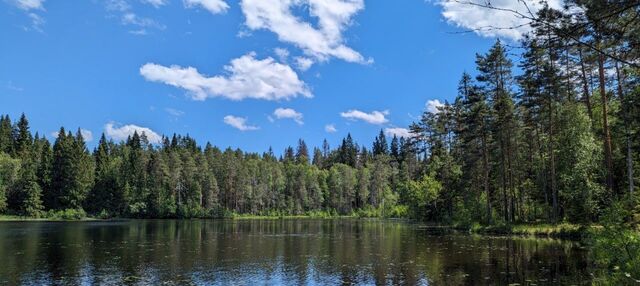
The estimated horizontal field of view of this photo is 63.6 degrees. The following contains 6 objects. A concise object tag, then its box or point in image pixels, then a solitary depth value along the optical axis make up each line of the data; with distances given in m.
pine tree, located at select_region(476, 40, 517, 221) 47.41
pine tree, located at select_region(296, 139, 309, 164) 184.06
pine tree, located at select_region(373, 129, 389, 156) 187.38
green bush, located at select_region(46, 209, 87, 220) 105.50
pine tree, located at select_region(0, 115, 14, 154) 124.81
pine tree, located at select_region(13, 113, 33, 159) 124.69
